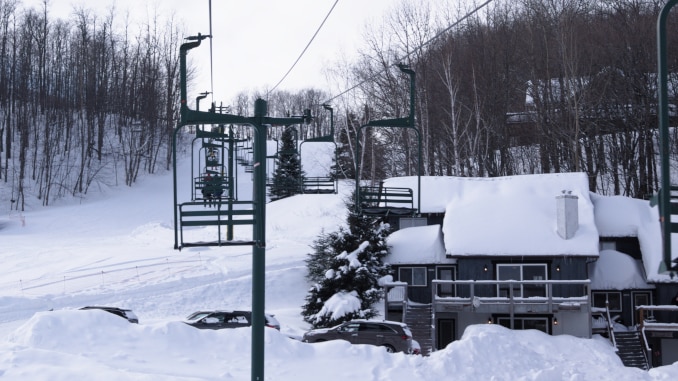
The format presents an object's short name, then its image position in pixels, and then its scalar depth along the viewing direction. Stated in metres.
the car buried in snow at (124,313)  25.88
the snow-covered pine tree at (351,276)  29.23
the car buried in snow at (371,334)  24.72
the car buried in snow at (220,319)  26.02
